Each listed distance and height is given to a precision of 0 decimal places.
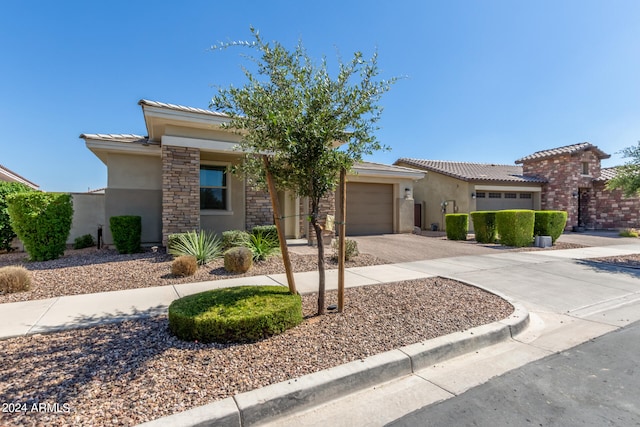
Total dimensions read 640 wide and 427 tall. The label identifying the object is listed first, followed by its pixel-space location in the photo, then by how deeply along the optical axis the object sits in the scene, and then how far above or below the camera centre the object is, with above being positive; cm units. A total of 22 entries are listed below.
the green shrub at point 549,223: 1277 -34
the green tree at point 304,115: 381 +126
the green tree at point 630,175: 1087 +143
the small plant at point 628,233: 1695 -100
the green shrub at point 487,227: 1312 -51
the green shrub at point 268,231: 928 -48
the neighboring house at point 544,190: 1911 +161
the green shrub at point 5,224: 971 -28
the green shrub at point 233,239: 859 -68
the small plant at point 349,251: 859 -102
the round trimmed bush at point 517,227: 1198 -47
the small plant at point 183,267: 664 -111
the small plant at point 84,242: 1084 -94
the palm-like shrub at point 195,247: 757 -81
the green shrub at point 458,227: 1405 -54
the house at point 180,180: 888 +114
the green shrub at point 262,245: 798 -81
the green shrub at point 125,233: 890 -51
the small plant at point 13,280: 538 -113
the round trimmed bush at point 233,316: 342 -115
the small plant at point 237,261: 696 -103
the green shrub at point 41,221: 775 -16
